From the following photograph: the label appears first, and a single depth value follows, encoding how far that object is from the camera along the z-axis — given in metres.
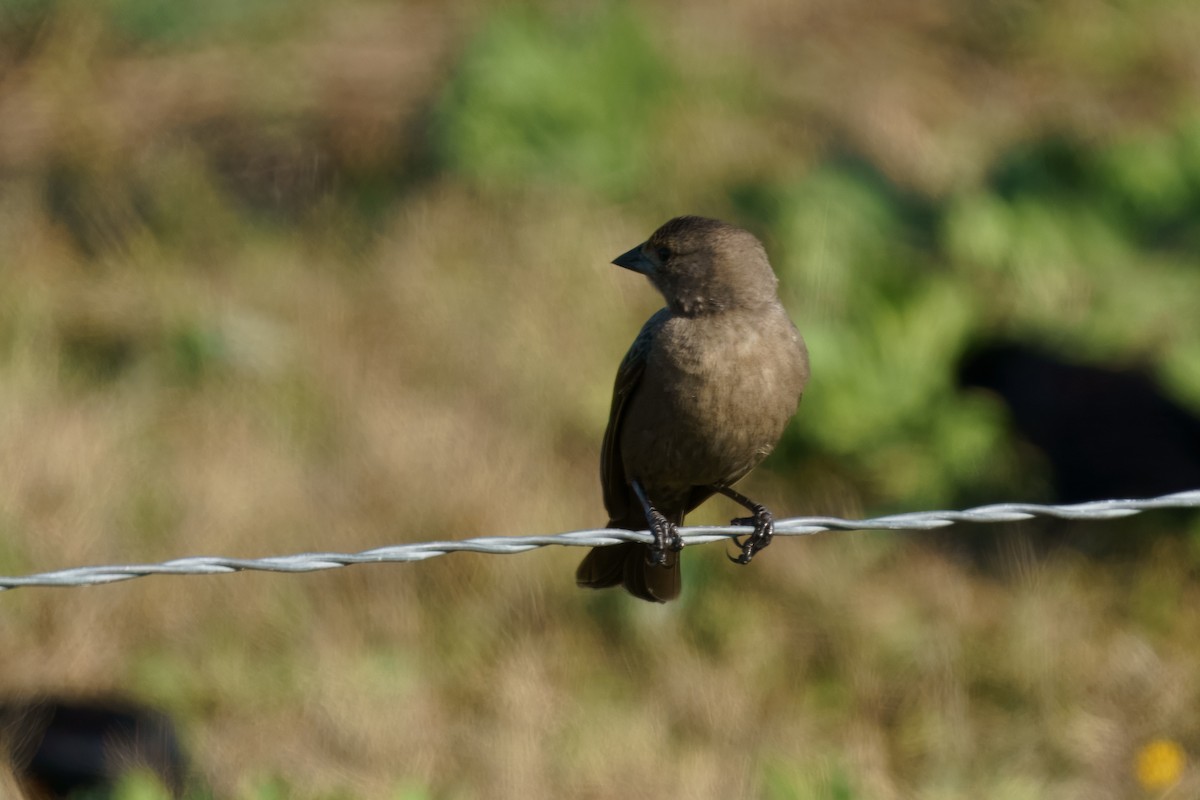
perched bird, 10.31
